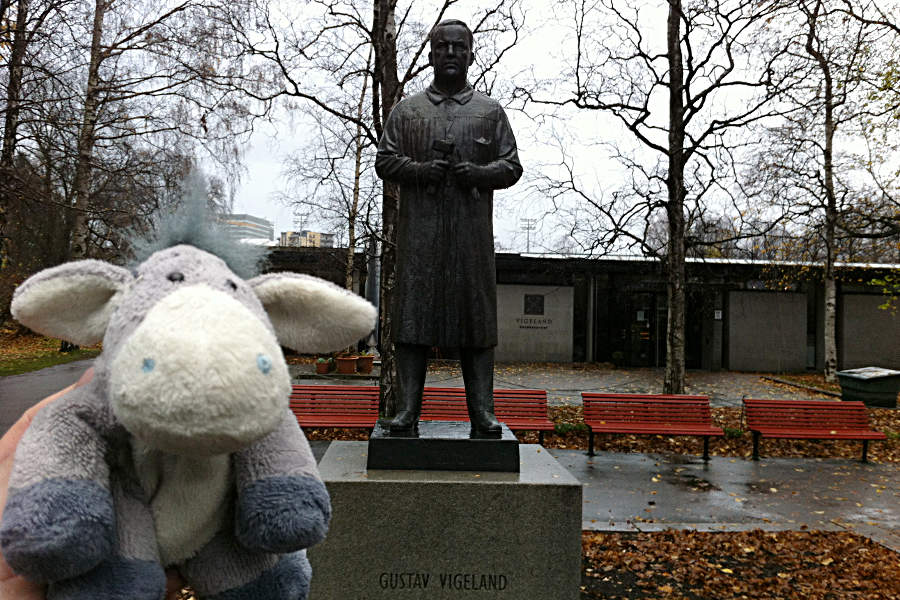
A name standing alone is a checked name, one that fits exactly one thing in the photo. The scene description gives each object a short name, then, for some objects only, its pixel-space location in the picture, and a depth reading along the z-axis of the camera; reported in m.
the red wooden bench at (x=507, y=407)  9.03
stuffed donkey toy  0.89
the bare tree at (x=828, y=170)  13.49
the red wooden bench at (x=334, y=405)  8.97
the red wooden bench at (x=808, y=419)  9.47
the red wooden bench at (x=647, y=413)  9.36
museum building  24.05
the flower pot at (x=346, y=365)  18.92
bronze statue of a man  4.07
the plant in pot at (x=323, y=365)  18.66
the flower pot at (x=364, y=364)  19.59
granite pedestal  3.56
